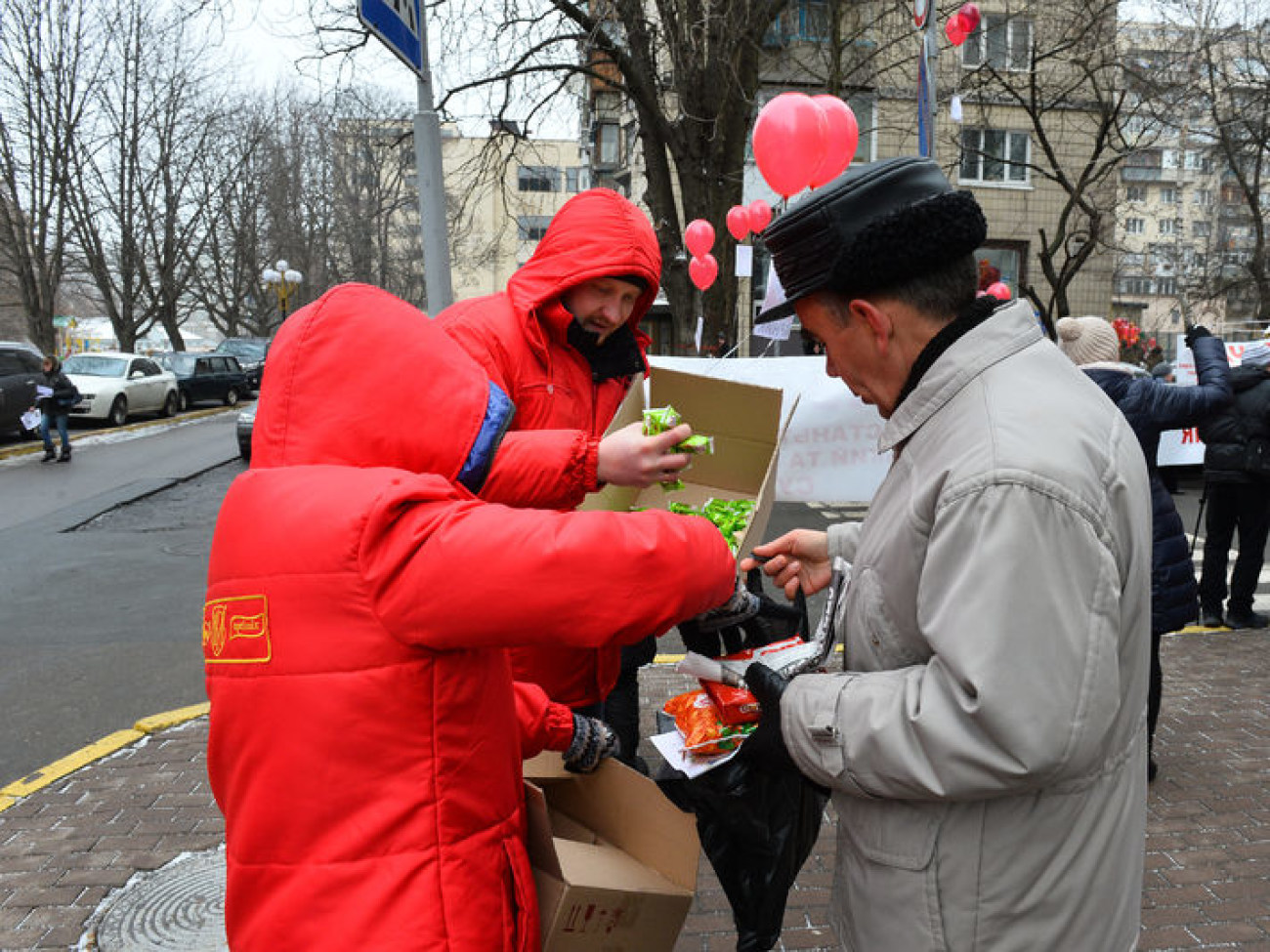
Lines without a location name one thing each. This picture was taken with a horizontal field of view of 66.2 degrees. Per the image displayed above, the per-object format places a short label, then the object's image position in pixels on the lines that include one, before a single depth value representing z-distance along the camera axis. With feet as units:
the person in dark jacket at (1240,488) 20.98
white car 76.23
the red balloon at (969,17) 31.22
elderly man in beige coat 4.11
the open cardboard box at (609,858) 5.73
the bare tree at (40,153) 83.20
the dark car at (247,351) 119.44
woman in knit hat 13.88
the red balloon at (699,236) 39.14
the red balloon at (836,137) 23.75
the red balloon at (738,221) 39.55
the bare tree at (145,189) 94.02
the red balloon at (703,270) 41.22
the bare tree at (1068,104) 59.93
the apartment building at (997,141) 76.38
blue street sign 11.15
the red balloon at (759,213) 41.50
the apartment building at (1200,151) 63.98
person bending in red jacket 4.50
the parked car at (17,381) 63.36
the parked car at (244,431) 55.26
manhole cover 10.84
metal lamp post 118.35
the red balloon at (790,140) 23.40
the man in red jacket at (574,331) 9.37
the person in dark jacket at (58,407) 55.06
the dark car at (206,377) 97.45
